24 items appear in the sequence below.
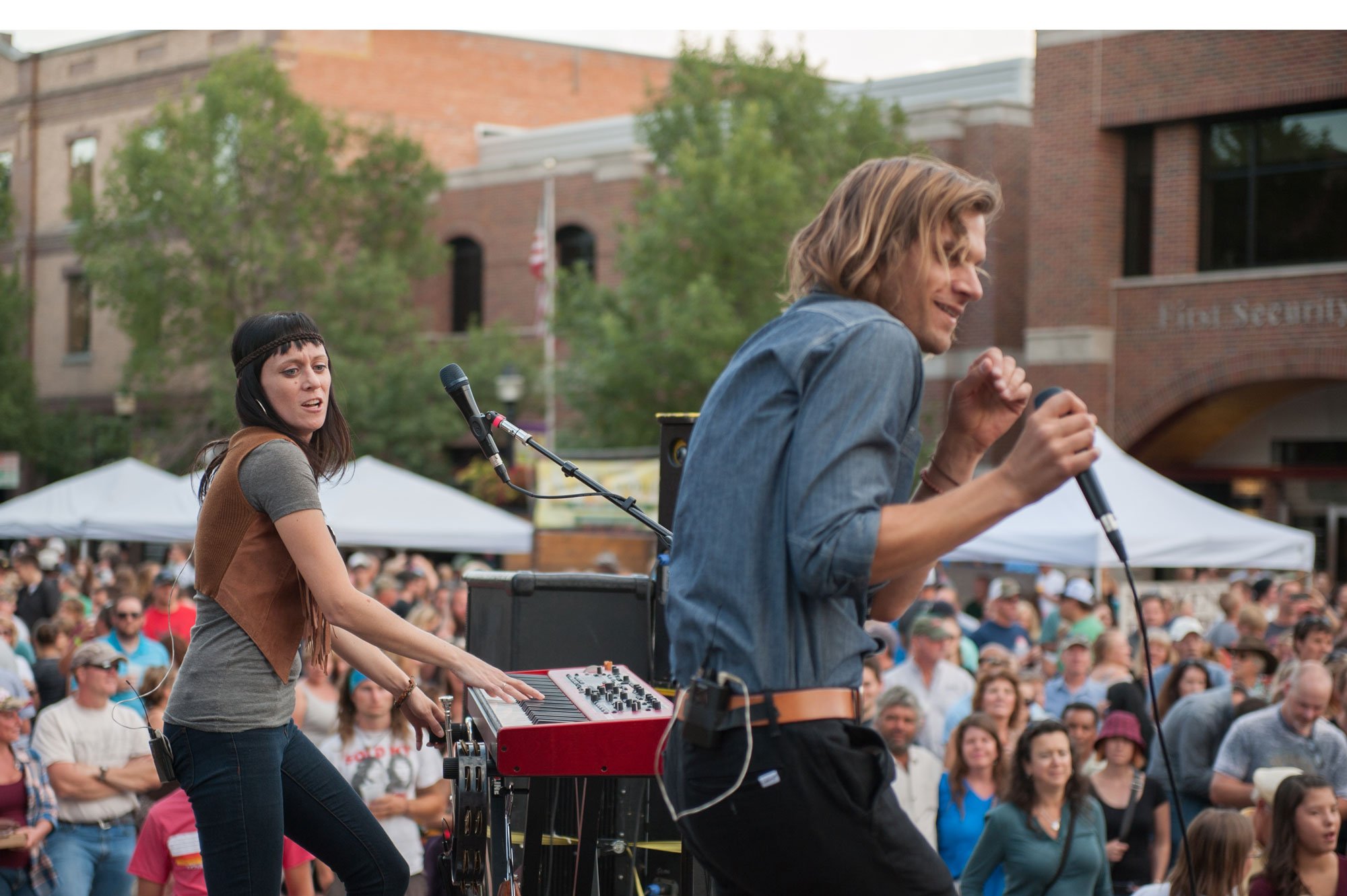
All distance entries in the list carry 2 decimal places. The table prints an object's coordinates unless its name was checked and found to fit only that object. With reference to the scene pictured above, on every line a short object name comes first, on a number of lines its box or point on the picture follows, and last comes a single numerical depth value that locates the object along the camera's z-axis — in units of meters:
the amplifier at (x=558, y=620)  5.28
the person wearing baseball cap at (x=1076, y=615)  12.63
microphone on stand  4.24
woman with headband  3.43
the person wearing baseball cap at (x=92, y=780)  7.38
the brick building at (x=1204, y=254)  23.31
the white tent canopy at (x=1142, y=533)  13.75
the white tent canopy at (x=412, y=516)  16.62
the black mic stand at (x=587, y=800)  4.32
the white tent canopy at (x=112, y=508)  18.39
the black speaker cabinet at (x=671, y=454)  5.08
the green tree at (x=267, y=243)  31.89
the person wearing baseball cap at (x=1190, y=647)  10.06
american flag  29.17
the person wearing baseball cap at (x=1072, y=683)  10.14
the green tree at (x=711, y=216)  22.75
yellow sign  19.17
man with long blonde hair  2.32
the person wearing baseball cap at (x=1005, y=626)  13.21
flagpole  27.95
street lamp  23.36
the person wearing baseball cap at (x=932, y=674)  9.62
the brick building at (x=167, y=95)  38.62
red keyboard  3.41
